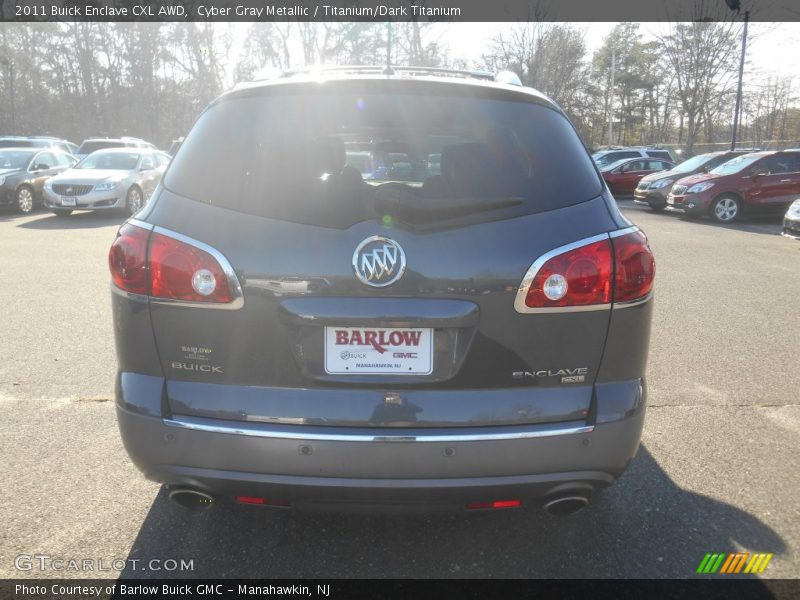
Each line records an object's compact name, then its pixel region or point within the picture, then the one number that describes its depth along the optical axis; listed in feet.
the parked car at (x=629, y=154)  79.61
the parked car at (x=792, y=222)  36.78
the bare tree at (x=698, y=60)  113.09
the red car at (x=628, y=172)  74.02
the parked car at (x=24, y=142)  71.26
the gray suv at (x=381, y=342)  6.77
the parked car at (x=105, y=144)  74.84
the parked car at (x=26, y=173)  50.62
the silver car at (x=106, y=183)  47.26
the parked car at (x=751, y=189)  49.93
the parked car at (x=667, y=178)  57.77
